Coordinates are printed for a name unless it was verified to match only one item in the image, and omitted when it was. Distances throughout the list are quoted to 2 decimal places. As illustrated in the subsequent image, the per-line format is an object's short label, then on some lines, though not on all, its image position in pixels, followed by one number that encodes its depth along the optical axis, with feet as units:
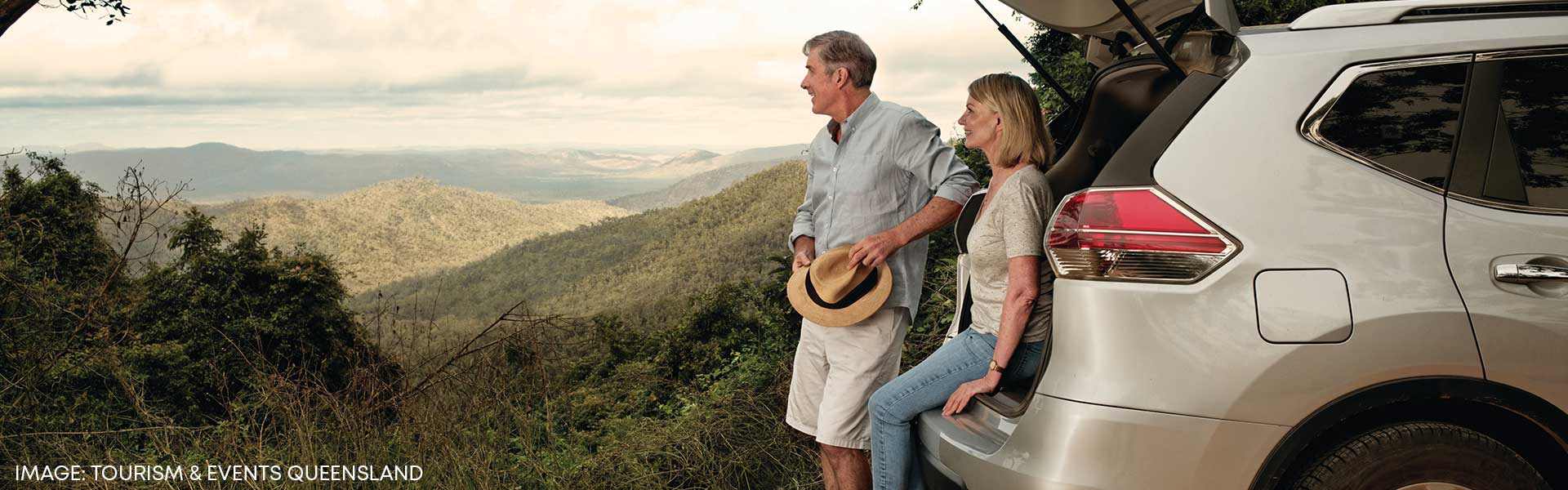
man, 10.33
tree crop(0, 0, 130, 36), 15.66
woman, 8.15
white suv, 6.44
